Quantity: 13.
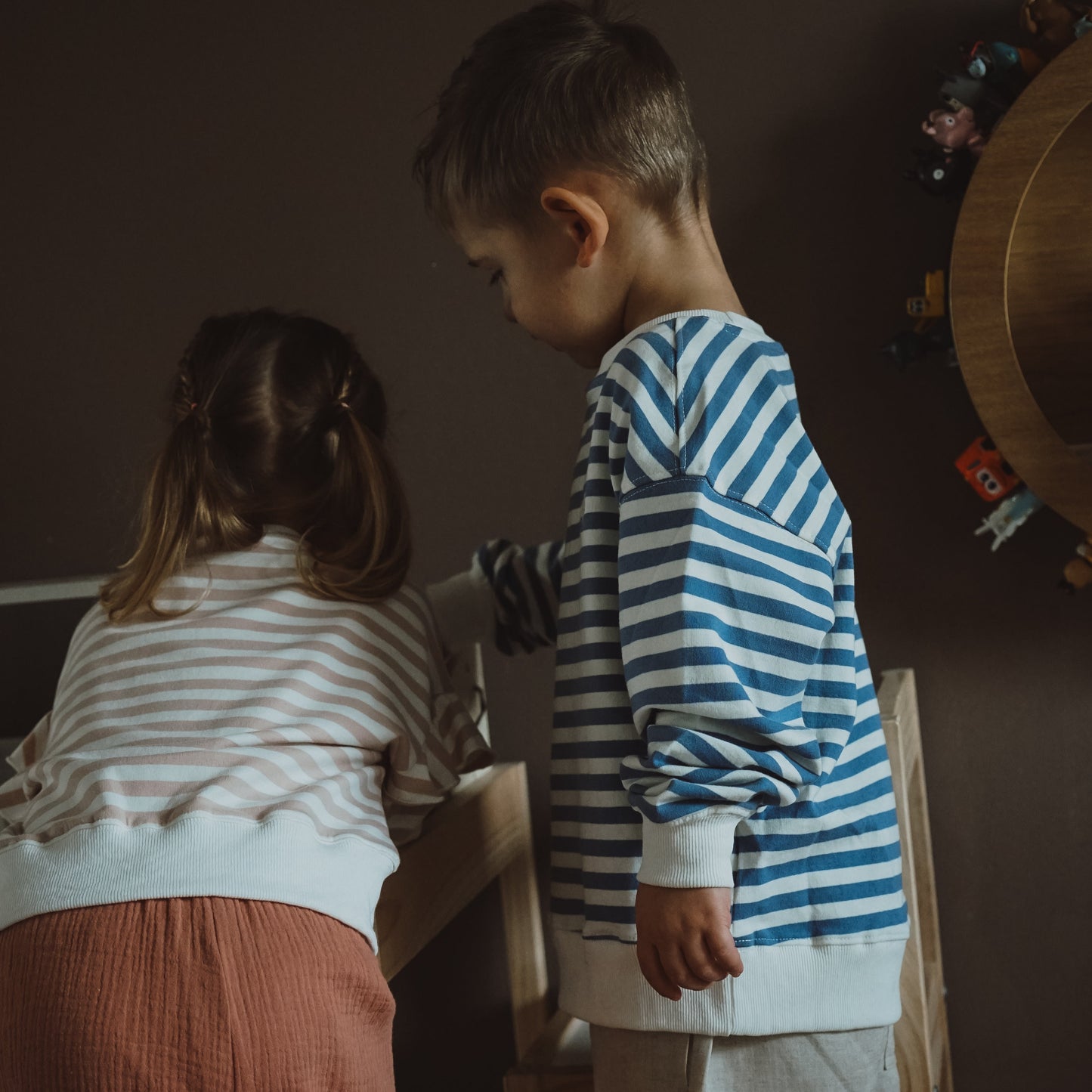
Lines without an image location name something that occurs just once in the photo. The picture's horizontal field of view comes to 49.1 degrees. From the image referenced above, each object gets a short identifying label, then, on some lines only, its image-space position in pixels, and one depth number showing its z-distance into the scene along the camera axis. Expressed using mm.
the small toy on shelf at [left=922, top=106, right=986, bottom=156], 1146
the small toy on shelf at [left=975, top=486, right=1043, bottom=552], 1186
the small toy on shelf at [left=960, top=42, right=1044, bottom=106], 1116
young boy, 705
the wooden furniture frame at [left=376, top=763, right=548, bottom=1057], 872
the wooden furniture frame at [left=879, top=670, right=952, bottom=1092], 949
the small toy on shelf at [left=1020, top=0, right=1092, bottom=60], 1104
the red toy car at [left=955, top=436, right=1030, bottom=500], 1182
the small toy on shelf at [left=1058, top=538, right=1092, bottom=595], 1160
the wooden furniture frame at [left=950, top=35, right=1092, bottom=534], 1063
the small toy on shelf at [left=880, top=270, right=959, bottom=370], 1192
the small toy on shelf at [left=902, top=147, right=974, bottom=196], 1163
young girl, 676
